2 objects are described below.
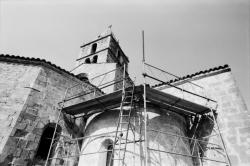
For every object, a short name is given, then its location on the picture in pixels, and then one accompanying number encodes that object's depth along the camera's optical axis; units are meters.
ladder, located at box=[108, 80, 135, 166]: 6.44
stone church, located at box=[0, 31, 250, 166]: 6.50
